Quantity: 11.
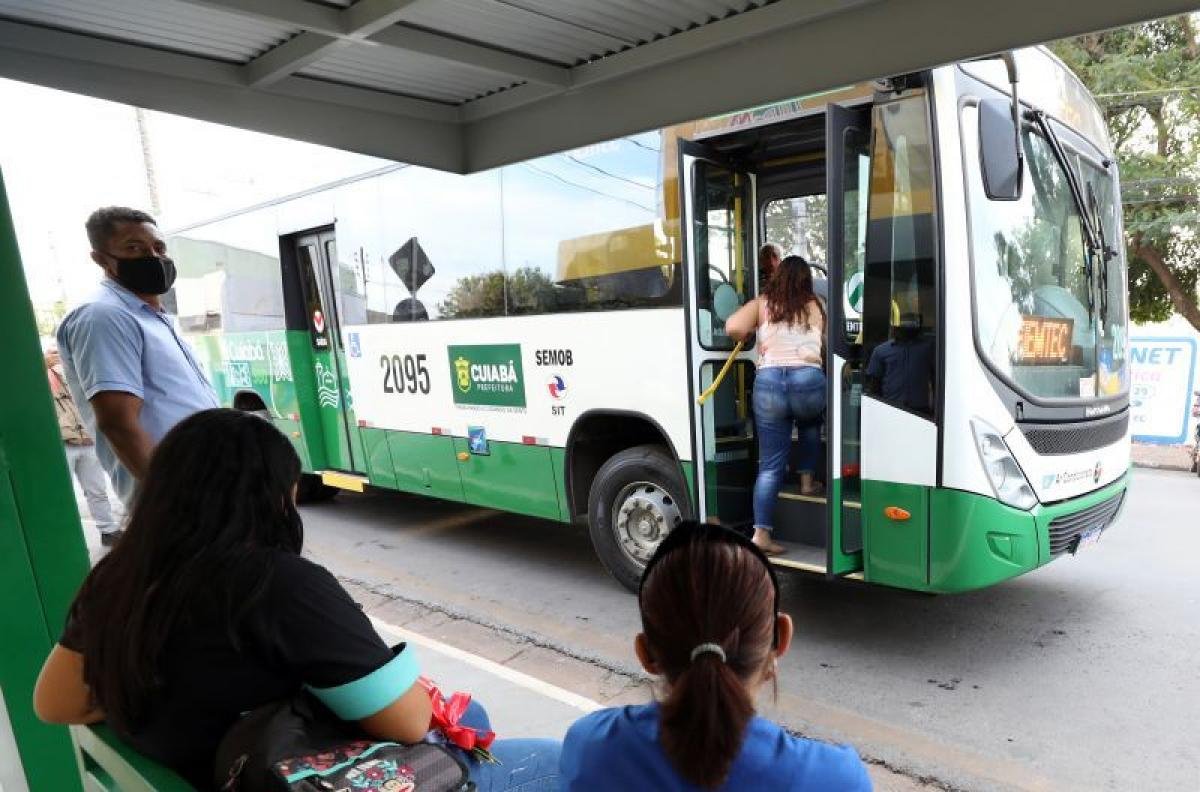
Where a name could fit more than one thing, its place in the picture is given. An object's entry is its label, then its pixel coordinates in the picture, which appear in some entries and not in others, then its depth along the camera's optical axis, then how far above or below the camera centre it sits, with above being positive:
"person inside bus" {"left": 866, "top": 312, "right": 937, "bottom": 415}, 3.76 -0.54
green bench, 1.51 -0.90
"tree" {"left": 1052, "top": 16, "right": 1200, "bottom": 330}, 10.30 +1.45
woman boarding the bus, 4.48 -0.60
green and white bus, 3.72 -0.32
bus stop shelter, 1.90 +0.60
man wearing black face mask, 2.60 -0.14
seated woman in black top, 1.46 -0.59
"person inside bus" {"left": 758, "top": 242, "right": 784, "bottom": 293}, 5.31 +0.01
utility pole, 18.69 +3.48
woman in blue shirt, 1.19 -0.66
